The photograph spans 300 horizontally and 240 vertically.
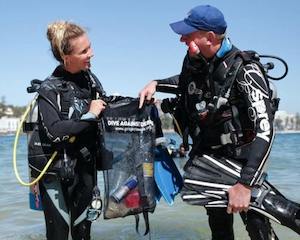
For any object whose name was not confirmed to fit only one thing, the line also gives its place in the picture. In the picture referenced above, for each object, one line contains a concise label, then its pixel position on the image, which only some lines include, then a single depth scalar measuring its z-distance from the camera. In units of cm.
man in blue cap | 313
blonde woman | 347
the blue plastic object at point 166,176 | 385
